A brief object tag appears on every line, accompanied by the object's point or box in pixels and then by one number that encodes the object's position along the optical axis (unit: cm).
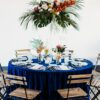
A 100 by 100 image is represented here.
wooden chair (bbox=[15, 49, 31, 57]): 548
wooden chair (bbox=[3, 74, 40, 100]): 367
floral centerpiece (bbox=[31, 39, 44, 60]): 455
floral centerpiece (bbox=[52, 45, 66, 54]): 438
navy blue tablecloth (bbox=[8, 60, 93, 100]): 395
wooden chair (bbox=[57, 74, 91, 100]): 370
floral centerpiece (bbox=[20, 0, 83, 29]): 446
